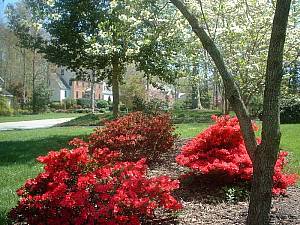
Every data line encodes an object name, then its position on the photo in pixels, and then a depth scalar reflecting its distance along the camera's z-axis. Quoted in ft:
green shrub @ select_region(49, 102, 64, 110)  168.57
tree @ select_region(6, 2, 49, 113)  61.00
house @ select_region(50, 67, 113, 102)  232.12
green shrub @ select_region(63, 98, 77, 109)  172.86
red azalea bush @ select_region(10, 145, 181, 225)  14.21
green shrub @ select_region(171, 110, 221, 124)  71.20
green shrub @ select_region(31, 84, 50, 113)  142.61
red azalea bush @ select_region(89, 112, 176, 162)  27.84
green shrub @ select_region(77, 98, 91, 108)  184.14
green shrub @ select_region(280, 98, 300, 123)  66.70
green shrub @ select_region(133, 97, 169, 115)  81.09
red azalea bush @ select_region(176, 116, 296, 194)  20.48
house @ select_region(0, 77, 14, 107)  145.74
